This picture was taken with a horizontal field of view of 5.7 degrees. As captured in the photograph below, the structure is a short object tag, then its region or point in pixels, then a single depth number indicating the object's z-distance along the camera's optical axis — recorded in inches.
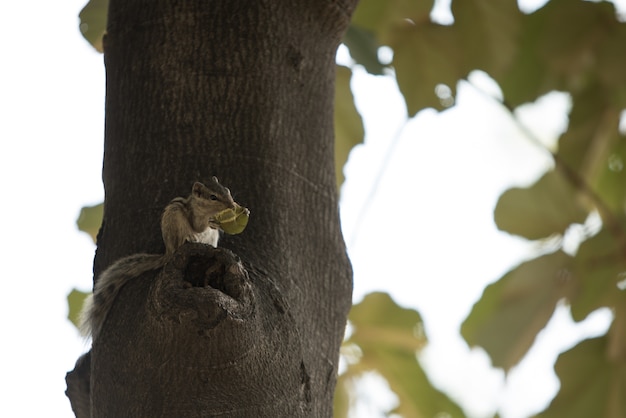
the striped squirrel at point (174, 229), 344.1
